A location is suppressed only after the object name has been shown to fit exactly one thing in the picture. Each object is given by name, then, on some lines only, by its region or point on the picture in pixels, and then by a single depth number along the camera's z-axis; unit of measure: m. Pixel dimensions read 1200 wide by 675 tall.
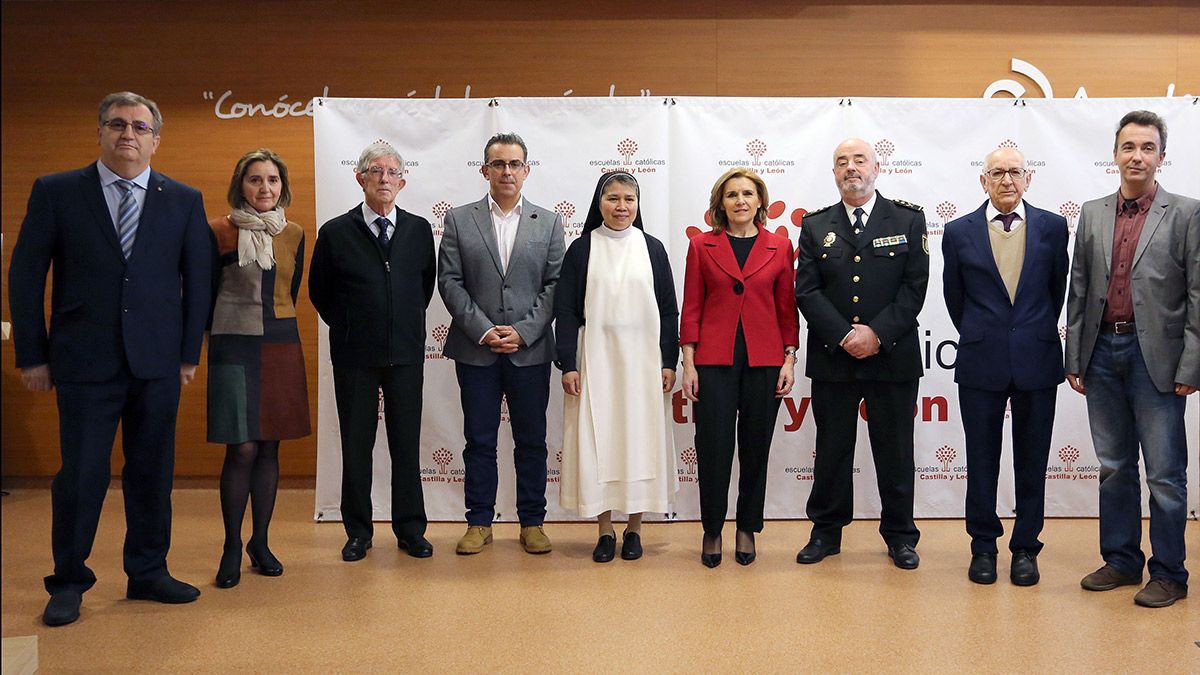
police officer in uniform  3.98
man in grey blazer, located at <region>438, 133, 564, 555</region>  4.24
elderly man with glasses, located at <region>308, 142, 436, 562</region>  4.13
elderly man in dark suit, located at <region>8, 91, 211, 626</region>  3.29
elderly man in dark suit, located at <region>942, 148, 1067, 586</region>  3.72
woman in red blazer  4.03
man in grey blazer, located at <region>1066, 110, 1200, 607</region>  3.48
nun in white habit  4.11
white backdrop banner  4.96
